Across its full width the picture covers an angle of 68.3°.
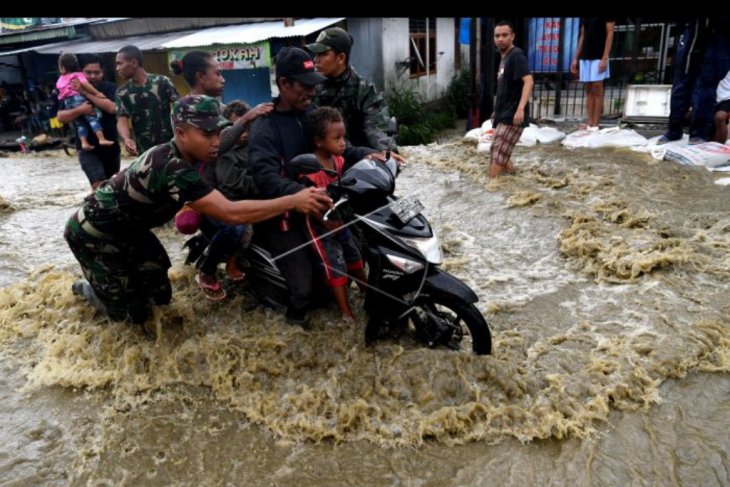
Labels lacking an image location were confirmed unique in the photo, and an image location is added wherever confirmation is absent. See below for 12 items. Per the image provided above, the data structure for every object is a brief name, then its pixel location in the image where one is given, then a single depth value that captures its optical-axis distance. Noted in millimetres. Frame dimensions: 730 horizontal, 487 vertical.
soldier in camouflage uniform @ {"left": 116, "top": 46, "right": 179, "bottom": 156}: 5449
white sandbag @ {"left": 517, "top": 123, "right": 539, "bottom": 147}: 9023
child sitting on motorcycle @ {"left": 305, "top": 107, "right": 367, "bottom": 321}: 3414
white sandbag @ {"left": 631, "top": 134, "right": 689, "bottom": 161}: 7543
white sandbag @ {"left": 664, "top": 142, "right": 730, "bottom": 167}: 6912
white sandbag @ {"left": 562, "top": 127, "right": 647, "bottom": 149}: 8234
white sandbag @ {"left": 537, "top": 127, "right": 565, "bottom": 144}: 9102
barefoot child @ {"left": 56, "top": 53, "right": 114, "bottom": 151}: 6039
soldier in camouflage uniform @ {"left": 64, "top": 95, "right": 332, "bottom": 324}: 3101
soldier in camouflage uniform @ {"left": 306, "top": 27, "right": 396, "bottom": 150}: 4273
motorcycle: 3139
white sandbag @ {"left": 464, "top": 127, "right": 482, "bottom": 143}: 9831
